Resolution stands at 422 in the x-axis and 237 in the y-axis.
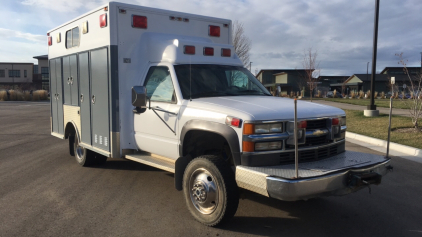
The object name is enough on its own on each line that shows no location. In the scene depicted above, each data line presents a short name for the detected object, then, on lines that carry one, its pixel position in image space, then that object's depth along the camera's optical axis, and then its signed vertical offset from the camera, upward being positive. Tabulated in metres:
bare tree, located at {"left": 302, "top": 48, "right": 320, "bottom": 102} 24.78 +1.20
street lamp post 14.45 +0.69
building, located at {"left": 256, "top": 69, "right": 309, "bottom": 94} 57.34 +1.58
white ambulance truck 4.08 -0.40
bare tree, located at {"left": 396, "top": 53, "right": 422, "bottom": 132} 11.46 -0.53
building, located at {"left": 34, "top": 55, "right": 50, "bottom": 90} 65.12 +1.86
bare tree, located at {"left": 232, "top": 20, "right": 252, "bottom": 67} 23.78 +2.63
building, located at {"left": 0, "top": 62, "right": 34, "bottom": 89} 67.25 +2.25
